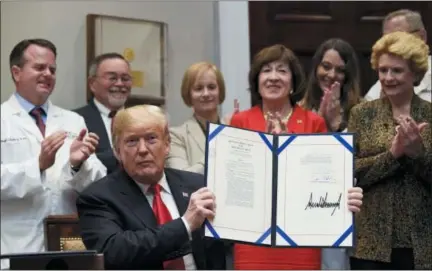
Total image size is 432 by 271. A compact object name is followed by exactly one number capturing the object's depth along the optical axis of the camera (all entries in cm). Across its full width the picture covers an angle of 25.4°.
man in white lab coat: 409
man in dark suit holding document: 325
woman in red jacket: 404
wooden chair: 394
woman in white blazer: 438
